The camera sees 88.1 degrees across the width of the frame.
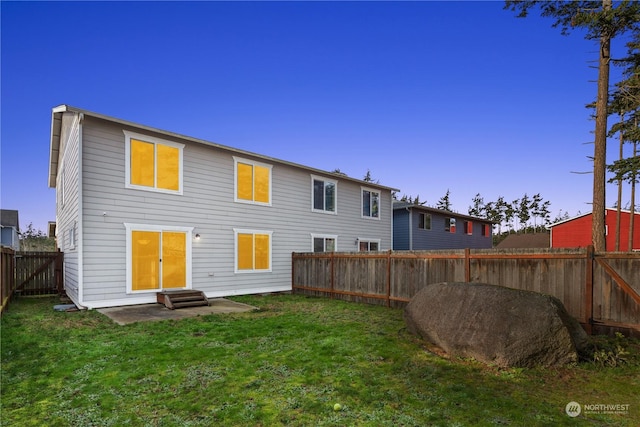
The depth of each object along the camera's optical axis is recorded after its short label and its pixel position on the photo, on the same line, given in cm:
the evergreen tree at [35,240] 2830
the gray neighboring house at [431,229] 2151
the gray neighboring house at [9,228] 2934
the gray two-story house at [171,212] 903
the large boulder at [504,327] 440
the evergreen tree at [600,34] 867
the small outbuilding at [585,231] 2590
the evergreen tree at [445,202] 5894
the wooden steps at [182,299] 923
